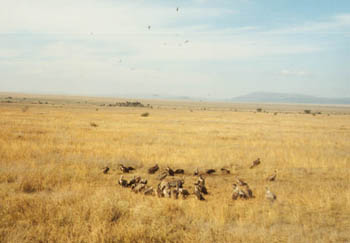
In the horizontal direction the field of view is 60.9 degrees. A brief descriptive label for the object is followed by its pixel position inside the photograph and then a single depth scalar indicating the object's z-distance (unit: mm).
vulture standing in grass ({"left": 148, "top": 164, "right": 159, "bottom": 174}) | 12111
